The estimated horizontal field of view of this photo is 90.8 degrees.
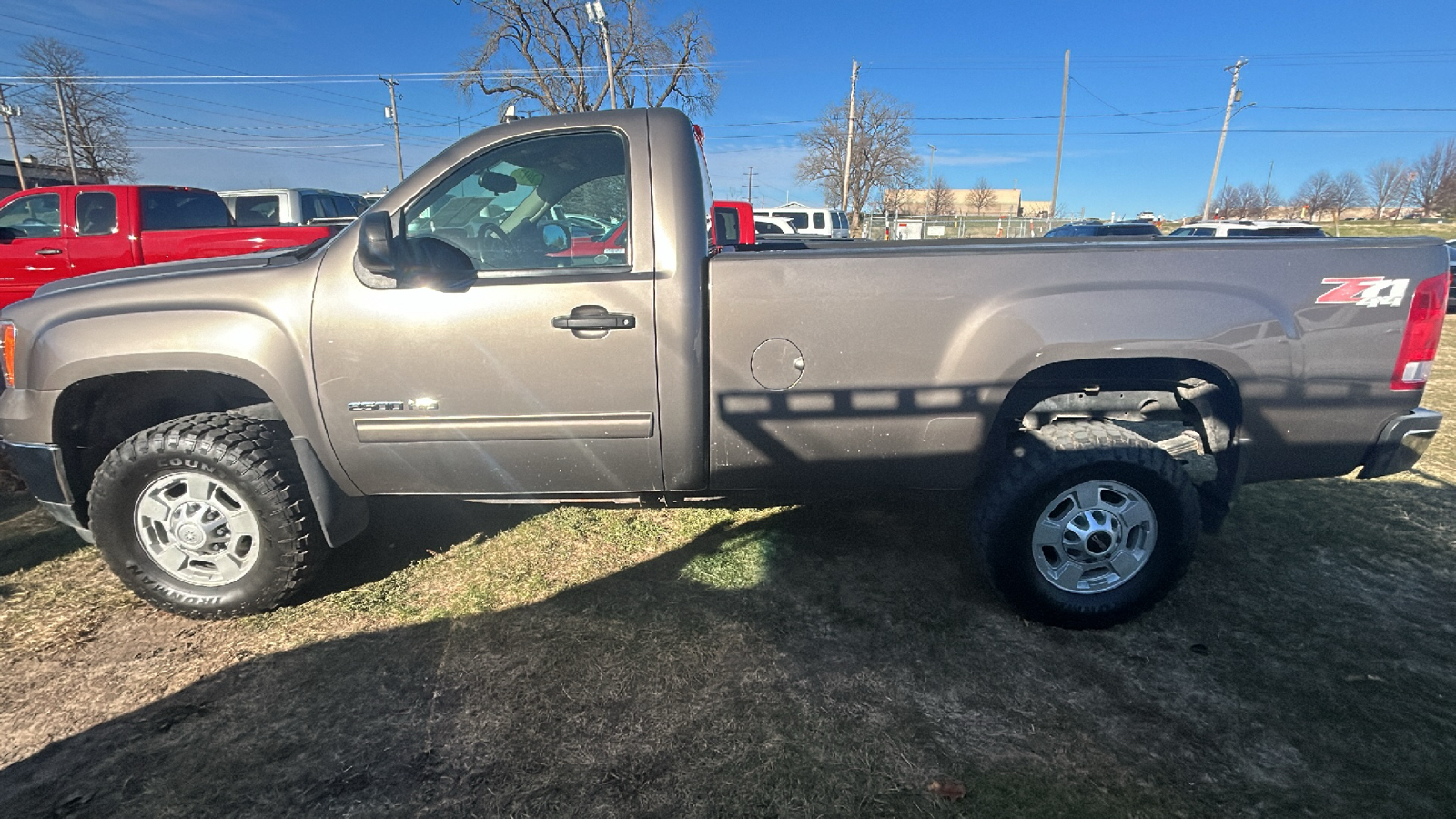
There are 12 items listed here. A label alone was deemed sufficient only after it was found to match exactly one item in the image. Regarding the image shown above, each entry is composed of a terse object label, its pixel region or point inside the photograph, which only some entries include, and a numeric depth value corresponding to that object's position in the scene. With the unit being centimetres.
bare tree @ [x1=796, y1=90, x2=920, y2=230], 4997
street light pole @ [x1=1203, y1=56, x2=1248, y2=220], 4112
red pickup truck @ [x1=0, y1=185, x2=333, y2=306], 780
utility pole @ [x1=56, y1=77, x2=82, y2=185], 3600
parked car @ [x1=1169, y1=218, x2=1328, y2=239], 1254
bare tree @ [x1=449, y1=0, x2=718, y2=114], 3388
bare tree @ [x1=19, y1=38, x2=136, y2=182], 3738
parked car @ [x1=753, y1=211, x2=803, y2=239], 2156
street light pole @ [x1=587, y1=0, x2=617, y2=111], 2703
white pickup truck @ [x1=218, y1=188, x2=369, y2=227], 1191
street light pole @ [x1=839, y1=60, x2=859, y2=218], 3938
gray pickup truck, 253
